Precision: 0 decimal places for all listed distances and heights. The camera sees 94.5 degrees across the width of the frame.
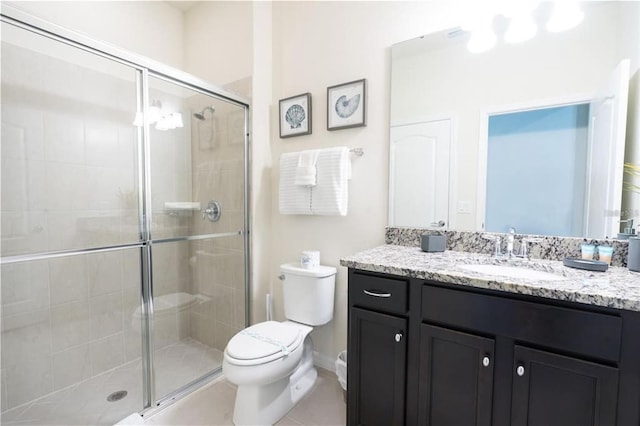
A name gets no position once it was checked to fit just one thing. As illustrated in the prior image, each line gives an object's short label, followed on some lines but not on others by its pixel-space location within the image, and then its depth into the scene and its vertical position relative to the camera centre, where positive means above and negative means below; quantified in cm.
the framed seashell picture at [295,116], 201 +58
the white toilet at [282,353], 140 -76
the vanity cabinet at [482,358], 88 -55
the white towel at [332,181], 176 +11
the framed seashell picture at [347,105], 179 +59
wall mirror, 126 +36
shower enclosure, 156 -14
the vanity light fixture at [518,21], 132 +84
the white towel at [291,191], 189 +5
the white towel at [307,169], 182 +19
